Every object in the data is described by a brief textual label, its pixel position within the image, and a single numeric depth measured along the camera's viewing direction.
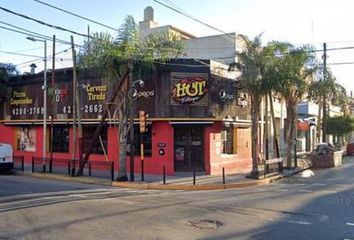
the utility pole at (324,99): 27.53
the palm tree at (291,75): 23.41
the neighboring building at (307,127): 44.35
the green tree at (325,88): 27.30
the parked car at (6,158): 24.94
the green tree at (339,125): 45.31
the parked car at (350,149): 45.22
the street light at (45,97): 26.59
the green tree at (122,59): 20.95
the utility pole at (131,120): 20.91
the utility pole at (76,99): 23.33
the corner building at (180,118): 24.14
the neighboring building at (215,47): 33.56
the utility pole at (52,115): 26.14
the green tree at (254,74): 23.03
